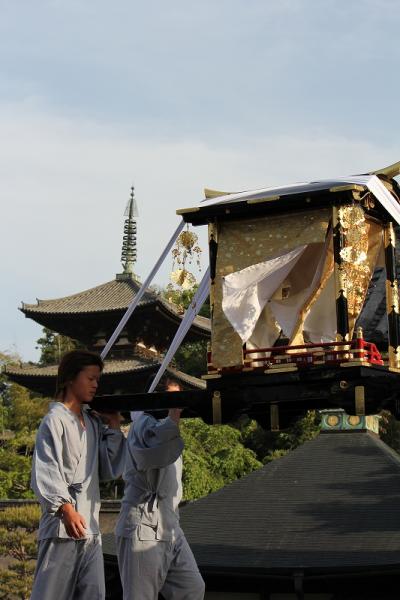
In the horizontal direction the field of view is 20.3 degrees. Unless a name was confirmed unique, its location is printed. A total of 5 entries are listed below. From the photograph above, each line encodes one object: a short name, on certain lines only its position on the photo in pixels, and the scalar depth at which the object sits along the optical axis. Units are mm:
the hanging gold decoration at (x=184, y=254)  10430
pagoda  41562
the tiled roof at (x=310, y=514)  17766
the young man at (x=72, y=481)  6191
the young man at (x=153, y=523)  6996
